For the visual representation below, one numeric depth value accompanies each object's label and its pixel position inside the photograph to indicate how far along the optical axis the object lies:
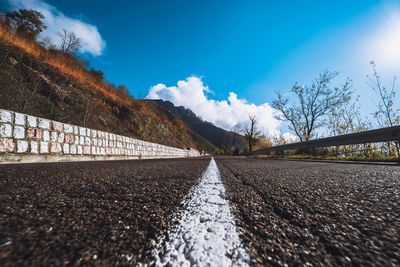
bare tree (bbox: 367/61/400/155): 10.91
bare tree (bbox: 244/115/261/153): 48.52
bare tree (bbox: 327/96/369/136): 12.95
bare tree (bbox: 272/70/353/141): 20.03
